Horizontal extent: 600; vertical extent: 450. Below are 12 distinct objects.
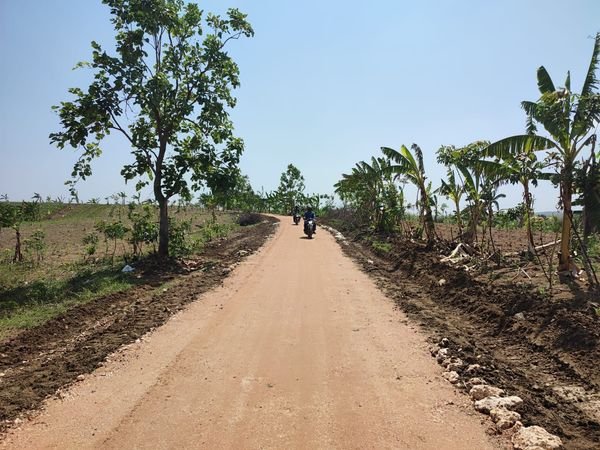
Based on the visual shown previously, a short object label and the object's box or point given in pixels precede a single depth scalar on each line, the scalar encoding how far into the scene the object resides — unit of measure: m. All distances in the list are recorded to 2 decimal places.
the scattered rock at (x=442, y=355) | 6.51
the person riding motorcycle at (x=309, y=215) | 26.95
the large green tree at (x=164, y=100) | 14.46
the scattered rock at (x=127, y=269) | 13.55
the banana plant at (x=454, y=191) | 15.66
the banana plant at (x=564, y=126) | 8.63
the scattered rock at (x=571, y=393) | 5.19
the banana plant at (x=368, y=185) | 26.89
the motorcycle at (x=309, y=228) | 26.42
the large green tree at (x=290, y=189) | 62.84
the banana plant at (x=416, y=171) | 17.47
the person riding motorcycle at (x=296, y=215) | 38.53
